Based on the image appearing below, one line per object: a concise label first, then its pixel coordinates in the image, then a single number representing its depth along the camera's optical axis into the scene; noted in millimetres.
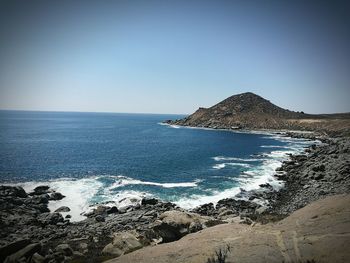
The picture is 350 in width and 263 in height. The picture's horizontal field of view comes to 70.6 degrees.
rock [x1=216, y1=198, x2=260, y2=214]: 40094
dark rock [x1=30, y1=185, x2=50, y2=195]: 45469
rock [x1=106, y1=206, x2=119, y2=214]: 39594
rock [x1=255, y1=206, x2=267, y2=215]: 37875
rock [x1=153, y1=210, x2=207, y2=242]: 20578
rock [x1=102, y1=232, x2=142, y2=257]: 21484
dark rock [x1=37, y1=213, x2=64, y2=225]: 35469
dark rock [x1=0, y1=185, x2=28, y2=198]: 42344
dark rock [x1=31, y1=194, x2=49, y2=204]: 41881
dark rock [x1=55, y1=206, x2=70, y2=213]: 40066
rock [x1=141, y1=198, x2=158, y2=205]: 42594
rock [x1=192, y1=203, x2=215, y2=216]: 38688
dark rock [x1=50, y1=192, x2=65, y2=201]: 44438
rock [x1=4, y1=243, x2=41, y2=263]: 19828
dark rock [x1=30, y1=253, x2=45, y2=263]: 20625
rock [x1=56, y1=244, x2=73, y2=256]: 23567
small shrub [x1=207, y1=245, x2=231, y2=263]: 13397
